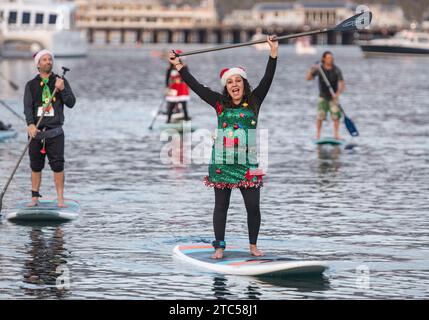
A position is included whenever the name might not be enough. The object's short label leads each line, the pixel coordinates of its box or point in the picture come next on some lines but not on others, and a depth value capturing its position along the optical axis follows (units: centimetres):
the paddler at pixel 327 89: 2752
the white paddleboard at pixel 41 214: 1694
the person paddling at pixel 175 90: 3109
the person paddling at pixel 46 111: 1653
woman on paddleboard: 1357
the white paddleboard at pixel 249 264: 1331
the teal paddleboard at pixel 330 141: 2820
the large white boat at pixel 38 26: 11731
